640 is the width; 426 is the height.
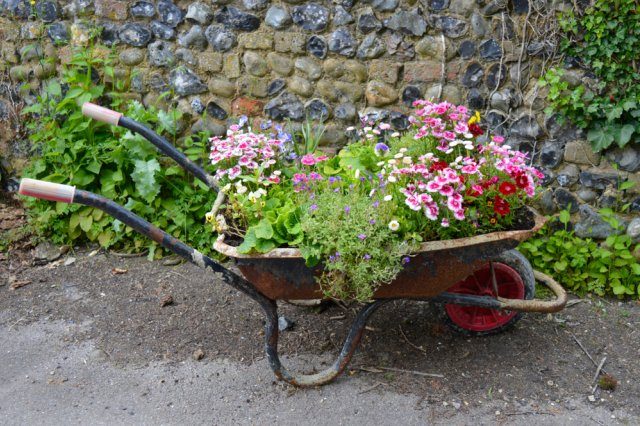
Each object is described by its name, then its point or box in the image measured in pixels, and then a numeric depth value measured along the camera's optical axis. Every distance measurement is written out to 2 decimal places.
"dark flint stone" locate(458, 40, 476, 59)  3.66
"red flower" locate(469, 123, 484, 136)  2.89
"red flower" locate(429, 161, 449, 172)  2.68
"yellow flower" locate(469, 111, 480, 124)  2.93
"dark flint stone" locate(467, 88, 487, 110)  3.70
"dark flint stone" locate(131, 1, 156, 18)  4.07
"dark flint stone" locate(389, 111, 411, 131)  3.87
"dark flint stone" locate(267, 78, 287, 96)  4.00
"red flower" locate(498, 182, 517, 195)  2.66
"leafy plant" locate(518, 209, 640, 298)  3.61
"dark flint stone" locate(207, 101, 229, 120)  4.14
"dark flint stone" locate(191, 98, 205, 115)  4.16
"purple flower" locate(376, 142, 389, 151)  2.97
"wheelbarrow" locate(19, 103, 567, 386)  2.49
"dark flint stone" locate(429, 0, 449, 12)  3.63
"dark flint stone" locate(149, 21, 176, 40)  4.07
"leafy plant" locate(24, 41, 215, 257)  4.07
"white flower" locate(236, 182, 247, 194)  2.81
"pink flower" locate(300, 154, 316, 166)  2.99
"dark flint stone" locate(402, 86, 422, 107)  3.80
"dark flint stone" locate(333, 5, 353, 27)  3.78
